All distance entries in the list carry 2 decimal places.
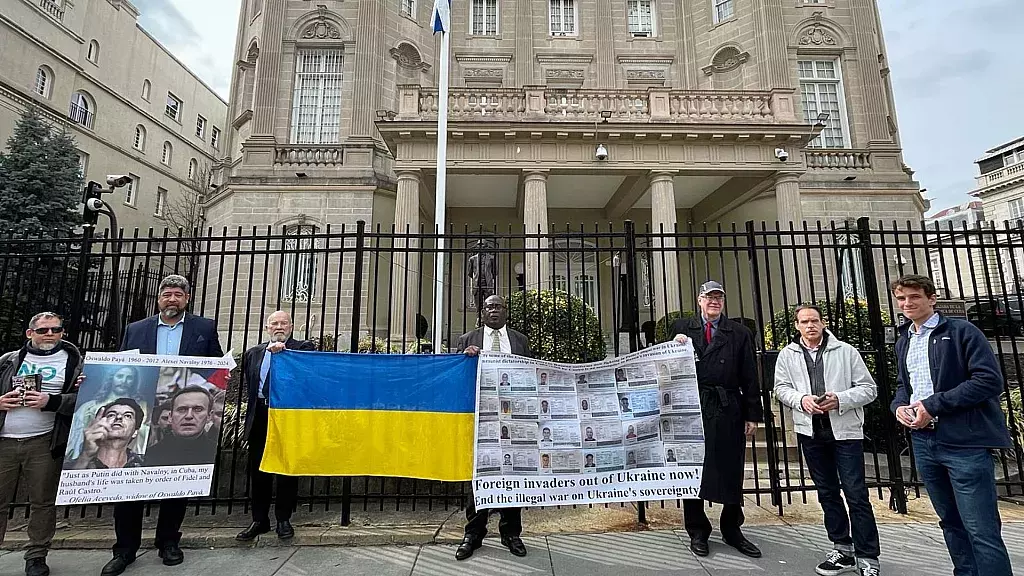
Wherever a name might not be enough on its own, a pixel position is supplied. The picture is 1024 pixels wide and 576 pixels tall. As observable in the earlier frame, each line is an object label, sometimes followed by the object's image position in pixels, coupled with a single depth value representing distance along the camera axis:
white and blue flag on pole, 10.13
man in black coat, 3.91
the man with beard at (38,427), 3.59
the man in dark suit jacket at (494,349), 3.95
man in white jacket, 3.49
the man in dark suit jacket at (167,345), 3.73
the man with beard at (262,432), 4.20
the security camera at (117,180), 10.18
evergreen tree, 16.88
